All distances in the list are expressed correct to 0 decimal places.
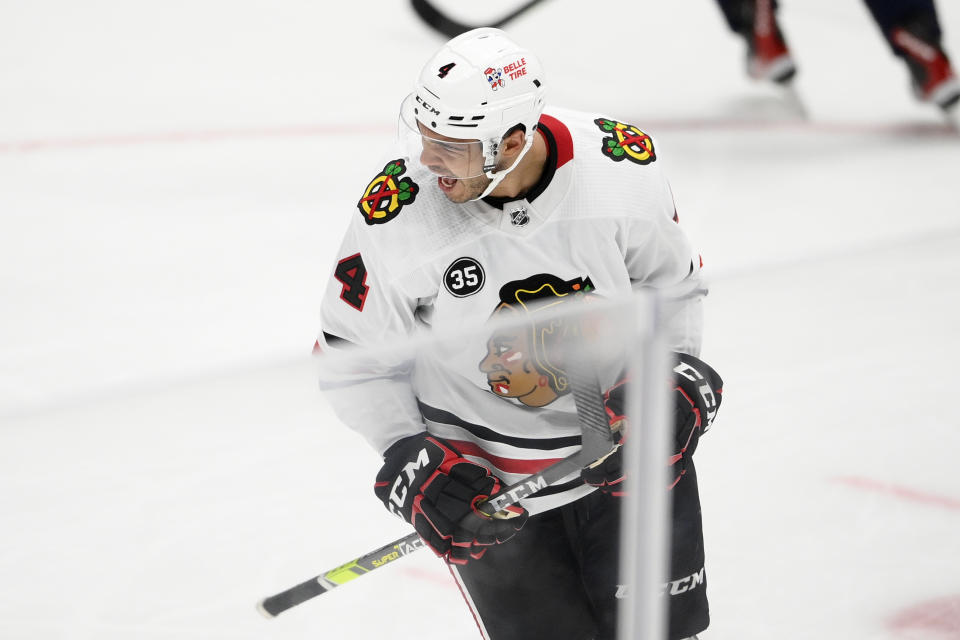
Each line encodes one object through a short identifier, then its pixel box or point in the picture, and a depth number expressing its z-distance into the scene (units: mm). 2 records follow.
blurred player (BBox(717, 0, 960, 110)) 17799
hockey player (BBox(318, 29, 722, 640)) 9371
